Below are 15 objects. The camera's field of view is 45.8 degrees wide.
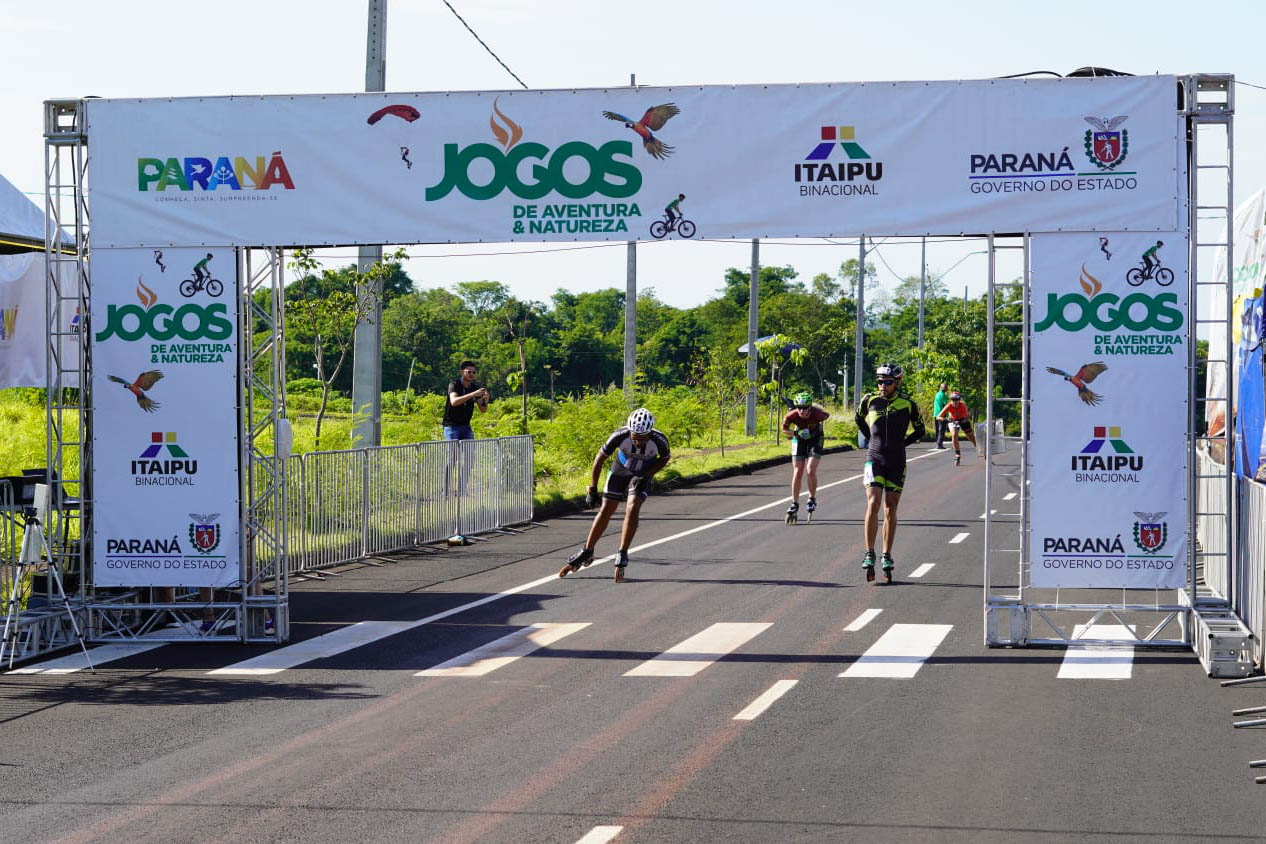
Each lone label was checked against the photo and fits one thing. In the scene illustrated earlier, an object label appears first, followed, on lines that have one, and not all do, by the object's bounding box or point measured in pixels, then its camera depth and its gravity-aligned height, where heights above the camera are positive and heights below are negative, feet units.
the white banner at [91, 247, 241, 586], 43.21 -1.02
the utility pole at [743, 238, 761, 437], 147.54 +7.18
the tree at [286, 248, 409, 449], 74.59 +4.09
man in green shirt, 121.32 -1.32
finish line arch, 39.47 +5.60
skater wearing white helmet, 51.75 -2.77
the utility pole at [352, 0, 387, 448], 69.62 +2.26
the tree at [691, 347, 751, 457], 144.15 +1.08
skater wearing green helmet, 72.23 -2.19
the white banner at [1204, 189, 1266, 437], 52.80 +4.53
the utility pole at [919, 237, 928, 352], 219.10 +18.46
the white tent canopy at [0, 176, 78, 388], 52.13 +2.58
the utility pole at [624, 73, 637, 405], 112.98 +6.23
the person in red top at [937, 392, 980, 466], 101.51 -1.50
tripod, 39.16 -4.74
